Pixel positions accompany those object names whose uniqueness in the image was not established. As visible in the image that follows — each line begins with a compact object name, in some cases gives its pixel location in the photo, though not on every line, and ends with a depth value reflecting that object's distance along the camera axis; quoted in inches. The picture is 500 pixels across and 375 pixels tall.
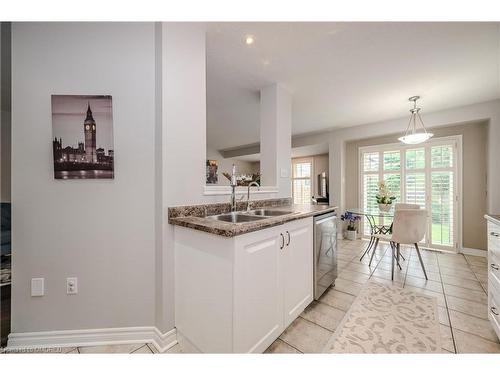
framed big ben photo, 52.4
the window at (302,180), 281.5
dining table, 120.3
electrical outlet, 53.9
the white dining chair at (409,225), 96.6
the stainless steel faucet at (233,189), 70.6
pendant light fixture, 114.0
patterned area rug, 54.3
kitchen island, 41.9
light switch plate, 52.9
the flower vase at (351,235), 171.0
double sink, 66.0
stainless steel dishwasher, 71.8
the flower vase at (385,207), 130.1
